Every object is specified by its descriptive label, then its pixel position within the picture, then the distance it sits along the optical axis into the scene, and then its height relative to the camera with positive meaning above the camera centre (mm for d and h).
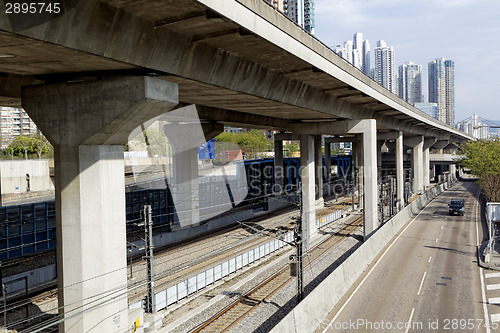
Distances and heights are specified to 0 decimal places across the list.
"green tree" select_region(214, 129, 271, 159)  129250 +5176
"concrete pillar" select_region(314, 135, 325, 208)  62222 +168
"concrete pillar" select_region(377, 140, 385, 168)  77600 +1177
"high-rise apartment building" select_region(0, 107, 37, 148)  177225 +18456
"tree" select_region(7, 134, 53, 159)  85375 +3544
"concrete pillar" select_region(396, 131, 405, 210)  53762 -2064
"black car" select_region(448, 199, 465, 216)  47525 -5955
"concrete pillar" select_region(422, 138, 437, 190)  83250 +267
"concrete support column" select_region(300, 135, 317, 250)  36938 -2096
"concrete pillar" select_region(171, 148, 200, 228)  37850 -2095
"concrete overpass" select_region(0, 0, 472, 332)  9898 +2655
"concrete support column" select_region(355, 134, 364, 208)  56969 +82
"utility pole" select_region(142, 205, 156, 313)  17078 -4073
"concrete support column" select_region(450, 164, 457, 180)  101362 -3972
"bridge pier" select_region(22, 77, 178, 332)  12367 -355
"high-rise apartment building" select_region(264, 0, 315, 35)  178500 +65495
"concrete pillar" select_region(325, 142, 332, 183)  89688 -889
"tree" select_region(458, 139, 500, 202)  48844 -1303
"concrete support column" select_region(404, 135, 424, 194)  71500 -616
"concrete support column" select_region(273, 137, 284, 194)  65750 -1179
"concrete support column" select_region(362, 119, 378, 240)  36188 -1965
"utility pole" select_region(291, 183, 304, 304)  18880 -4636
